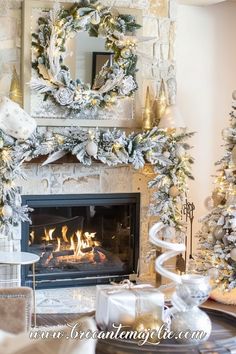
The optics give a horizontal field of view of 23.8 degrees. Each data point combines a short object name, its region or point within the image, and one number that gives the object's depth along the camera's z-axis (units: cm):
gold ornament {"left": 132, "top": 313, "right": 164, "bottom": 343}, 239
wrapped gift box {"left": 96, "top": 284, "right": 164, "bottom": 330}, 242
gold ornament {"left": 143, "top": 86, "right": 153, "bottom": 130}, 476
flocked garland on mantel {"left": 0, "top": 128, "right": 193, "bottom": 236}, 427
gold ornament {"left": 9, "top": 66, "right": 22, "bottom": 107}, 446
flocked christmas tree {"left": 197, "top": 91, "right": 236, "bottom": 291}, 428
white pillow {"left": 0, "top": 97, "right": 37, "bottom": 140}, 418
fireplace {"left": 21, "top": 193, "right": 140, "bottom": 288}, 478
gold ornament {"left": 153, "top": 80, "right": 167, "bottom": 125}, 477
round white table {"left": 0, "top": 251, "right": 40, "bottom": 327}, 402
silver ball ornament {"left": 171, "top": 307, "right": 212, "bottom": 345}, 233
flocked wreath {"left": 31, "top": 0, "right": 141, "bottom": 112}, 445
